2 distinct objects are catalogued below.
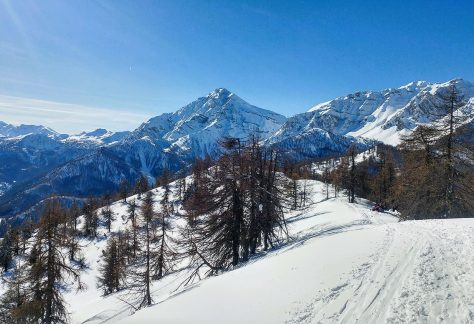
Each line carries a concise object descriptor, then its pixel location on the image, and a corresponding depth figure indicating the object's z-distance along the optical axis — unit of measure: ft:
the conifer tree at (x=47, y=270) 86.17
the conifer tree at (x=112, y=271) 173.03
